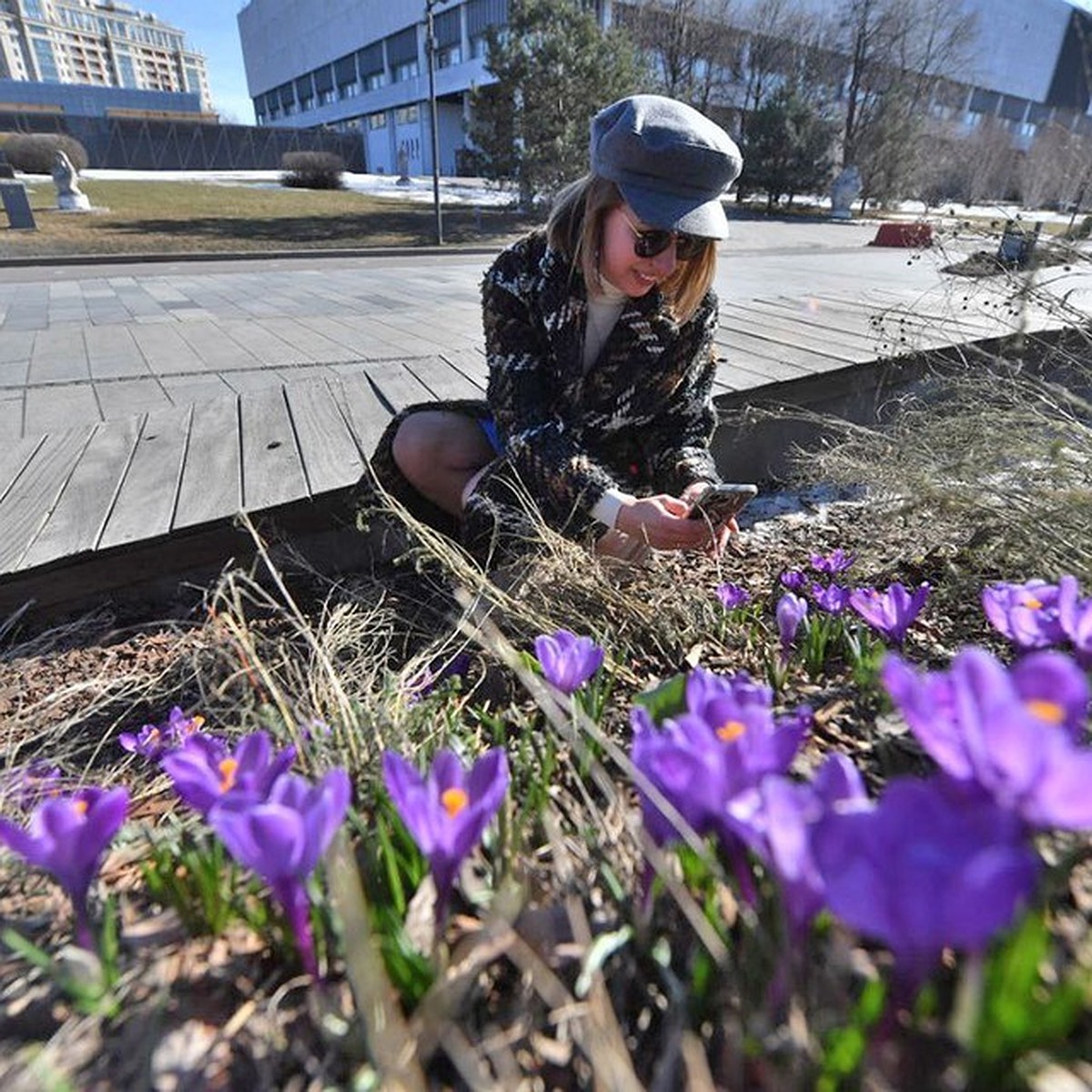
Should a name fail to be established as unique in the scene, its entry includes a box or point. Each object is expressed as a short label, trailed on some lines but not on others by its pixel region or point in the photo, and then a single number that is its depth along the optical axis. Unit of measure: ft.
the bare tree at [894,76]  89.30
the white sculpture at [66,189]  54.75
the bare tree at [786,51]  102.47
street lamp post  45.88
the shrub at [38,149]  76.11
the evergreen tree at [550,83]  58.29
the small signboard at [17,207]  41.91
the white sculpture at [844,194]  84.48
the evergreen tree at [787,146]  86.53
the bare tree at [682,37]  87.86
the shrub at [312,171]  88.89
